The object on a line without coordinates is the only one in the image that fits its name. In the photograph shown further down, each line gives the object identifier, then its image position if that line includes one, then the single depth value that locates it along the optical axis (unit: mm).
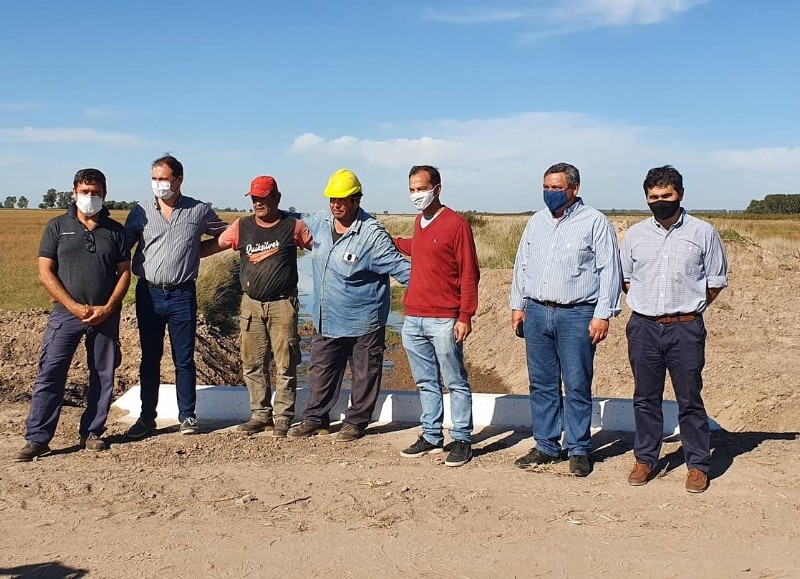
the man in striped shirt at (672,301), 4969
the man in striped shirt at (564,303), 5176
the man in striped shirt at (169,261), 6023
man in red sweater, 5484
